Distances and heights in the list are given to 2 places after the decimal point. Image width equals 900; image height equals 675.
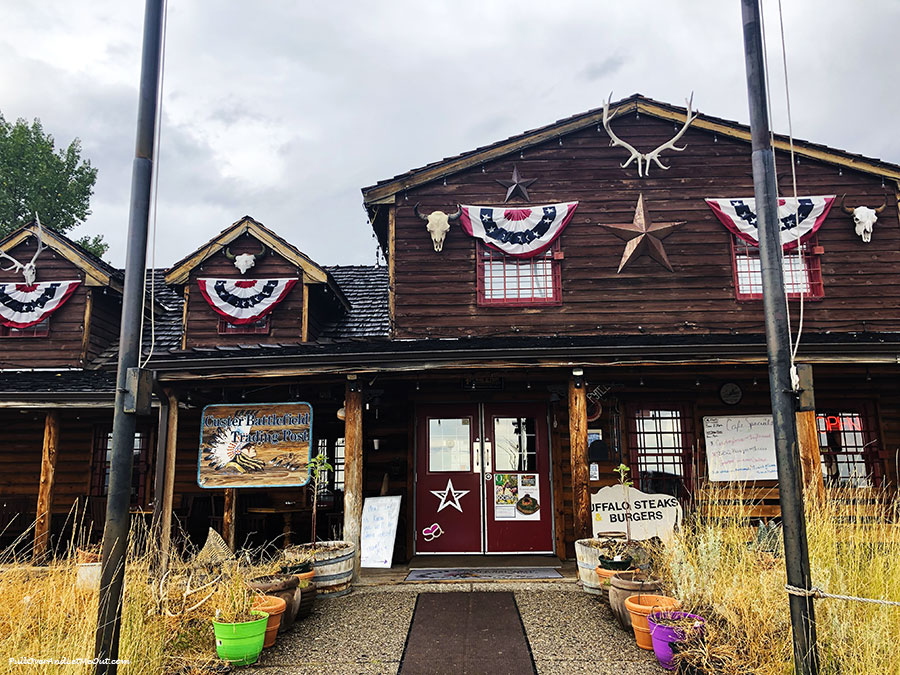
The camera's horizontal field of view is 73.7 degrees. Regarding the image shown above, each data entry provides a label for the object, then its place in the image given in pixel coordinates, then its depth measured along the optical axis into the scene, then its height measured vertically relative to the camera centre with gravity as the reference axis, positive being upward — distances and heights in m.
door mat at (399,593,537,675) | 5.04 -1.82
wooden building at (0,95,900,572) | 9.89 +2.25
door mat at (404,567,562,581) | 7.96 -1.76
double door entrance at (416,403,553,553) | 9.75 -0.59
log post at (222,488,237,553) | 9.99 -1.15
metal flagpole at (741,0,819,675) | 3.66 +0.55
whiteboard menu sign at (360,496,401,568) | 8.25 -1.21
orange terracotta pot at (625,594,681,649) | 5.19 -1.46
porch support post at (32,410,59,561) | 10.02 -0.58
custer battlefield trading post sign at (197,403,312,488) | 8.39 -0.01
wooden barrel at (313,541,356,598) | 7.11 -1.50
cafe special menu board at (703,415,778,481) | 10.09 -0.12
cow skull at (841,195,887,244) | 10.33 +3.72
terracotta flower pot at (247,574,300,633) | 5.89 -1.41
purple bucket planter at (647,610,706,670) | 4.71 -1.53
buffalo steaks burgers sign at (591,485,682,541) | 8.44 -0.98
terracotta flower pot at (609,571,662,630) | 5.60 -1.37
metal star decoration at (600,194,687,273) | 10.40 +3.53
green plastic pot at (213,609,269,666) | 5.00 -1.62
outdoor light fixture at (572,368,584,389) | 8.15 +0.87
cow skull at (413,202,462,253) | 10.44 +3.72
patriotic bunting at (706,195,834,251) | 10.27 +3.83
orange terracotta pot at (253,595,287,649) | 5.50 -1.50
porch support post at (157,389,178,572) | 8.24 -0.38
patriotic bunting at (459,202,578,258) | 10.45 +3.73
